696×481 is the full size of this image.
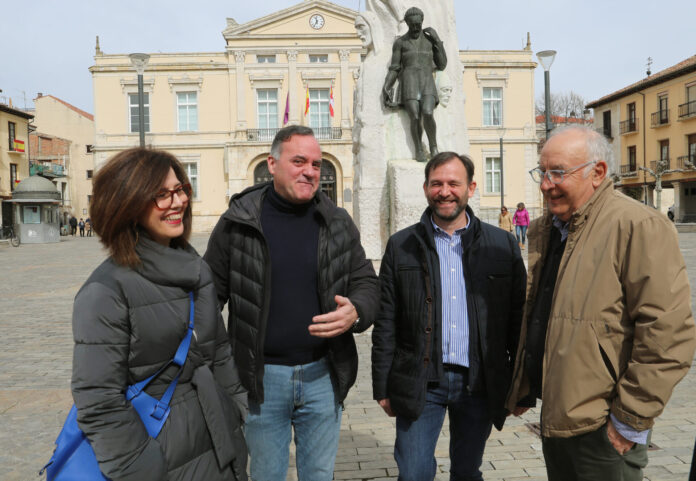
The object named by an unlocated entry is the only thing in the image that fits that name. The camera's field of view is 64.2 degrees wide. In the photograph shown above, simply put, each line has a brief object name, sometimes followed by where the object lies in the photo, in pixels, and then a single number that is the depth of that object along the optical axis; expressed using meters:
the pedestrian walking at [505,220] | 19.03
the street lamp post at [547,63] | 14.77
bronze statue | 7.72
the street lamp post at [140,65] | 13.12
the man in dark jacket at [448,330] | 2.47
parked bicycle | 28.28
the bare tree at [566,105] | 60.86
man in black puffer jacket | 2.38
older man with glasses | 1.78
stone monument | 8.21
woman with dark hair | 1.63
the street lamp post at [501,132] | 39.34
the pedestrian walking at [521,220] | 18.84
